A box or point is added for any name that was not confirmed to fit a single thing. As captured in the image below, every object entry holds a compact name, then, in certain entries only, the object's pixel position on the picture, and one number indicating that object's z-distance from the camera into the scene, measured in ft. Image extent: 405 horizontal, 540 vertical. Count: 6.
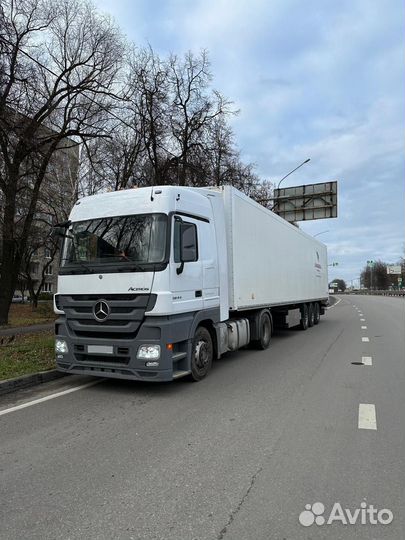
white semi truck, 22.34
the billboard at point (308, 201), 106.63
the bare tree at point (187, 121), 79.15
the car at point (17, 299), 194.84
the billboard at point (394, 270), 374.02
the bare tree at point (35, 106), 51.16
